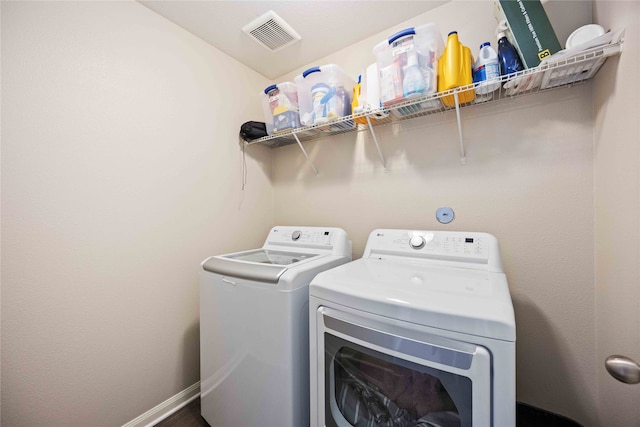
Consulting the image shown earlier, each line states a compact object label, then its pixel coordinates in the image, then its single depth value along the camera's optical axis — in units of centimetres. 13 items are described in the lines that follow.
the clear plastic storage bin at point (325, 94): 152
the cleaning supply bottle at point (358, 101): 146
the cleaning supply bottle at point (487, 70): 113
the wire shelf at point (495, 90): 97
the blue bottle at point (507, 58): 111
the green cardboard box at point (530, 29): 102
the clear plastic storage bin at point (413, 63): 118
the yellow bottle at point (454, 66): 116
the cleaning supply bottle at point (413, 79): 117
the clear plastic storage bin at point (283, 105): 171
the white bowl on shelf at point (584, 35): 97
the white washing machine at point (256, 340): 104
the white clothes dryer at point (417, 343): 66
